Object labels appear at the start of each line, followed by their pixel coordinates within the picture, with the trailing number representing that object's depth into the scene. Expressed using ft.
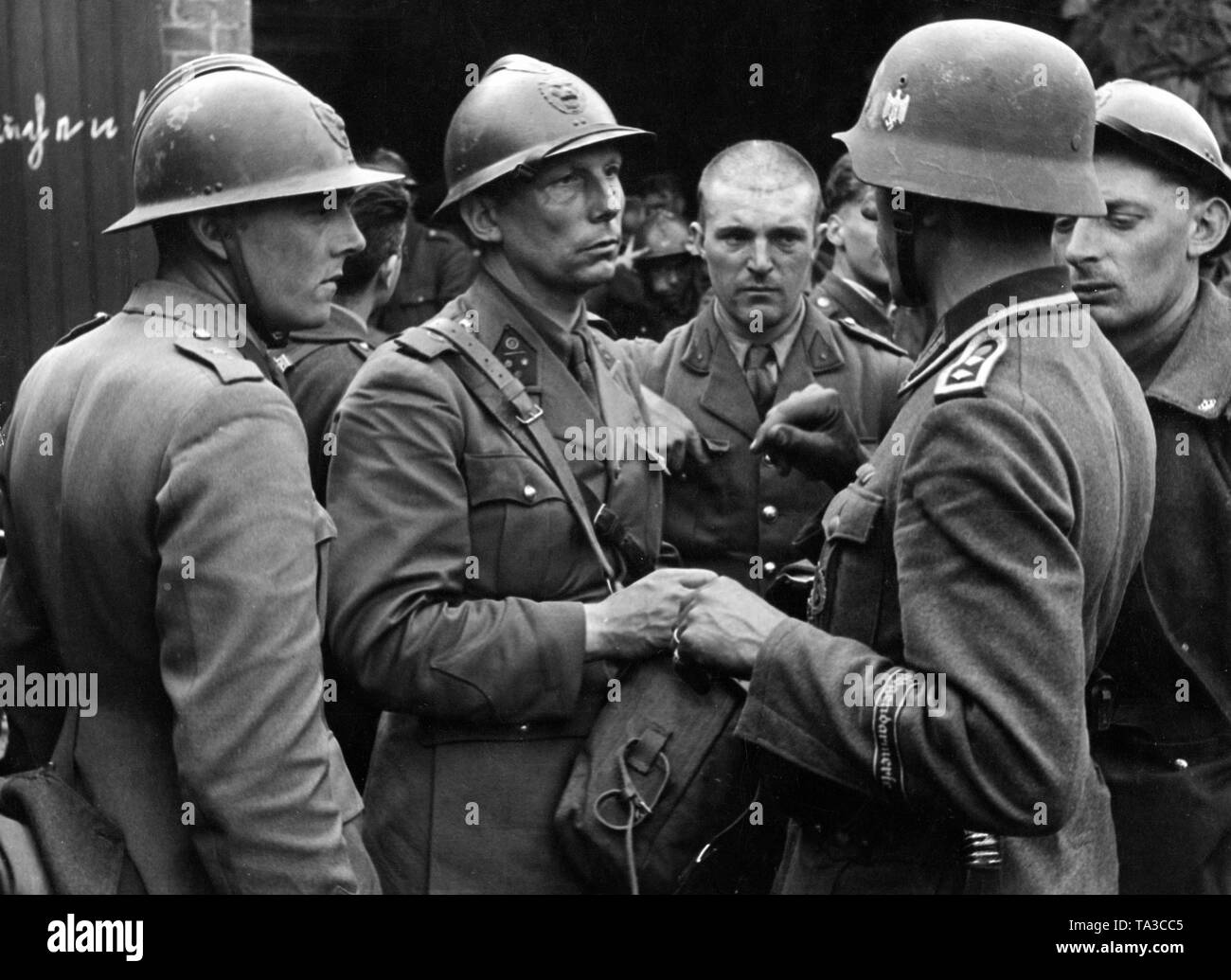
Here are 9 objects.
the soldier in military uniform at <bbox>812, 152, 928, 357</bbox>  19.13
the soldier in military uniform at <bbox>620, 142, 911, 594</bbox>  15.29
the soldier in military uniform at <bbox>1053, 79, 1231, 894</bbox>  11.50
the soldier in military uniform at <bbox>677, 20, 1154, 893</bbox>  7.94
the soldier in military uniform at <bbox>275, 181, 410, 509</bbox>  13.82
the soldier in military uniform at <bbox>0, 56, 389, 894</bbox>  8.11
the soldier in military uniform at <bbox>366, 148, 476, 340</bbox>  25.31
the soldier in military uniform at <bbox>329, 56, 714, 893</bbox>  10.78
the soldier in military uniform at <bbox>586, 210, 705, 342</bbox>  25.27
